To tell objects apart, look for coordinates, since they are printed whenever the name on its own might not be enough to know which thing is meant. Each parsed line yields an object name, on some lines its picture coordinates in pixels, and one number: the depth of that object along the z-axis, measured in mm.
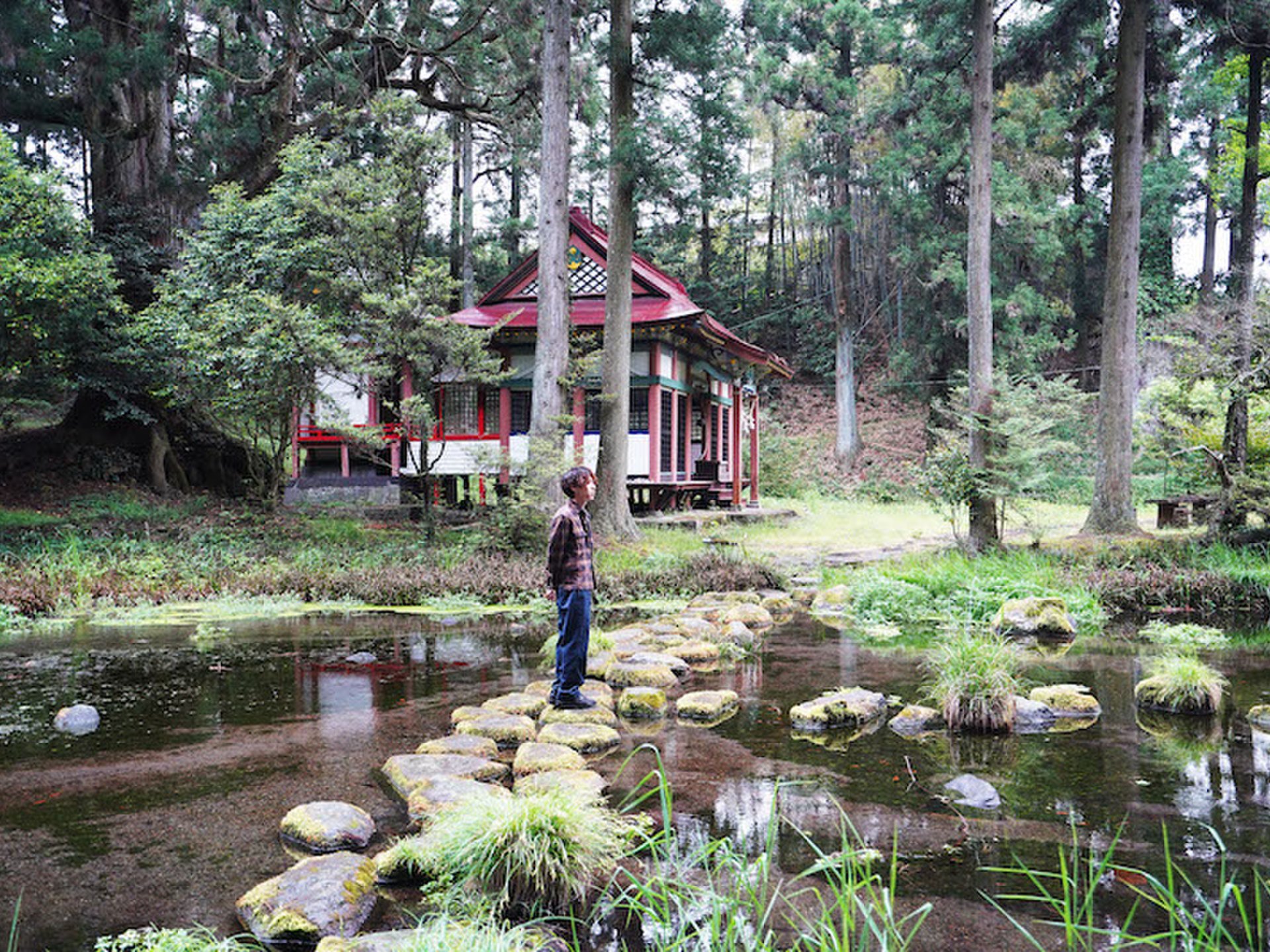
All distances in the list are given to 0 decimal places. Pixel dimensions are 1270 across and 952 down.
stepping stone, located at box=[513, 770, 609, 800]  3314
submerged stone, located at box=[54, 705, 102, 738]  4422
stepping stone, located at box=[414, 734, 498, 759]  3980
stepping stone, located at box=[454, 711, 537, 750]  4312
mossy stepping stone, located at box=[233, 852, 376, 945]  2426
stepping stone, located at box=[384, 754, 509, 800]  3586
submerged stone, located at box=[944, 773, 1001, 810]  3436
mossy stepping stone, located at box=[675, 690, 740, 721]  4785
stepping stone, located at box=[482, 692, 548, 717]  4758
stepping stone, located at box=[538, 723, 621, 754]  4148
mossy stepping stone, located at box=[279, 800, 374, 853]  3020
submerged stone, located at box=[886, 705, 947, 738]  4547
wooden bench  12633
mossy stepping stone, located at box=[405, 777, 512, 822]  3215
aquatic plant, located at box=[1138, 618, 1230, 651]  6707
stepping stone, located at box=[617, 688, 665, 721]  4840
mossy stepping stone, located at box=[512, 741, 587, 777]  3756
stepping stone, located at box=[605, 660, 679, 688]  5465
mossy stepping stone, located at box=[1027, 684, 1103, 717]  4812
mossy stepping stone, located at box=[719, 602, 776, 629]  7738
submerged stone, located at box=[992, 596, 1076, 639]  7324
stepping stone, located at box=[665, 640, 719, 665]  6344
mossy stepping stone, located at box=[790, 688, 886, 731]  4609
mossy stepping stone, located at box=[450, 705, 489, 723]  4578
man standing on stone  4734
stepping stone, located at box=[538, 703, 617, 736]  4539
